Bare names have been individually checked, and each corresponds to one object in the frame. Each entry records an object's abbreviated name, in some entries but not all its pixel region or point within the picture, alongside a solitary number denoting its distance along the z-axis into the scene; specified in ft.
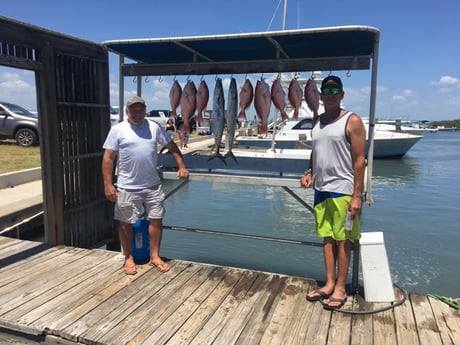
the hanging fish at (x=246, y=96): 15.16
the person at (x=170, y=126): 34.33
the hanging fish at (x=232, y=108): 14.94
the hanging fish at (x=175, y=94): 15.88
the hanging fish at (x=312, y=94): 14.32
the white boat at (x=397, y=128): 84.14
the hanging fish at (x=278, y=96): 14.87
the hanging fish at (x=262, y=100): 14.85
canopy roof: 12.55
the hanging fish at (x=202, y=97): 15.37
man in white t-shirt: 11.84
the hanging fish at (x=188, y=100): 15.49
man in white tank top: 9.78
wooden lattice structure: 13.23
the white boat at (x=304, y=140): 63.46
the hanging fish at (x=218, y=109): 14.96
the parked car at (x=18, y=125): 44.83
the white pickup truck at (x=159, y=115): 88.13
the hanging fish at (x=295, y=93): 14.76
